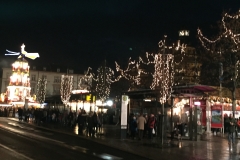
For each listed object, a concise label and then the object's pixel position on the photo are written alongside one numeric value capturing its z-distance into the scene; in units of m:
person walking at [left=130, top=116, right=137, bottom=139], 24.80
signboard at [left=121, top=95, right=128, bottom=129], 23.95
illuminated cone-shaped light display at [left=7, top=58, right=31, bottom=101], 86.06
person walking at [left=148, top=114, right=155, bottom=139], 23.38
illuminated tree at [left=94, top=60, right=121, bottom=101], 43.34
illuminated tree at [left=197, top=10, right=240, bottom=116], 25.20
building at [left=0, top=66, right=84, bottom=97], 110.81
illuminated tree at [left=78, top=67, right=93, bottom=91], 58.71
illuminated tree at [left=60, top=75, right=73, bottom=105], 59.50
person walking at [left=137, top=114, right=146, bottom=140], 23.56
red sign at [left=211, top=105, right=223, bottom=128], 33.62
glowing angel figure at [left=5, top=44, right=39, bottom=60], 95.44
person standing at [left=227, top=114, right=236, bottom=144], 23.04
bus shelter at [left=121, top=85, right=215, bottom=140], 24.22
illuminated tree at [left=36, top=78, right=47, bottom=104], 83.64
